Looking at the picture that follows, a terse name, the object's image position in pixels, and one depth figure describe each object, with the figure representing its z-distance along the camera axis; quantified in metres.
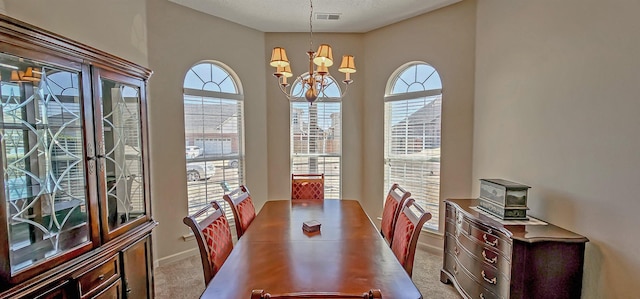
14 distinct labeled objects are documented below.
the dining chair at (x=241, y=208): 2.48
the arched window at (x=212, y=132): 3.66
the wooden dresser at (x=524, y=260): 1.95
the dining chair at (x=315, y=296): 0.91
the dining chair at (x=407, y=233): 1.81
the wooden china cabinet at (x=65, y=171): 1.41
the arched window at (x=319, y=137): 4.40
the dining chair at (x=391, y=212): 2.48
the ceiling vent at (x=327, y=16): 3.60
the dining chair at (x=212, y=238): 1.72
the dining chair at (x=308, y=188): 3.65
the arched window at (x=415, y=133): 3.72
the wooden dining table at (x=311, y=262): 1.45
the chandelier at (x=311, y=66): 2.20
